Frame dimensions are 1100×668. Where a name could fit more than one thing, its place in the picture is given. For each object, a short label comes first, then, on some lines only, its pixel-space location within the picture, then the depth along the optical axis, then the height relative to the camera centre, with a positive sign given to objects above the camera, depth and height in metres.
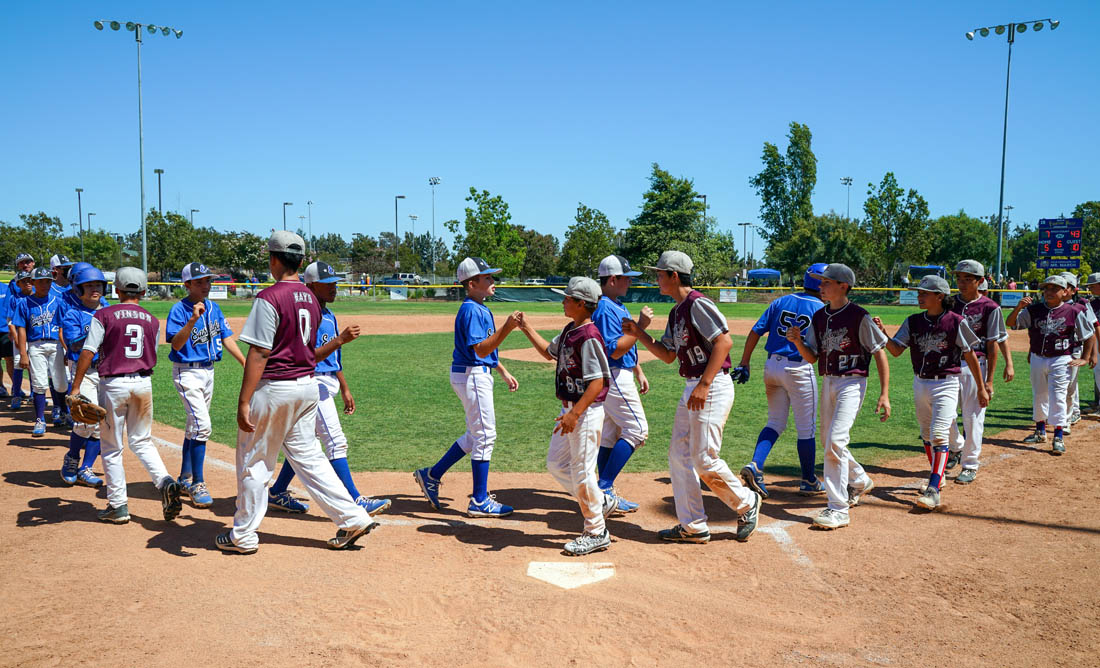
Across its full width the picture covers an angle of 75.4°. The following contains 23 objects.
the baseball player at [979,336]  7.02 -0.57
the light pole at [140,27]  29.64 +10.51
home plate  4.50 -1.89
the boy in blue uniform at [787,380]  6.38 -0.88
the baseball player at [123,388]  5.47 -0.84
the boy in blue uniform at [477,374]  5.63 -0.74
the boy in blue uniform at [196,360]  5.98 -0.69
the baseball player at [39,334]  8.93 -0.71
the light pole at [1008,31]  27.75 +10.10
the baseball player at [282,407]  4.59 -0.83
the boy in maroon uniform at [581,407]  4.75 -0.85
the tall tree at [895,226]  48.78 +4.04
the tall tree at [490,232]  56.19 +3.96
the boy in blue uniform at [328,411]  5.70 -1.05
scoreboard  30.62 +1.87
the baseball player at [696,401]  5.01 -0.84
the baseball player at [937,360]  6.28 -0.67
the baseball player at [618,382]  5.80 -0.81
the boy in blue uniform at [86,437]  6.60 -1.46
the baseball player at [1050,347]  8.62 -0.75
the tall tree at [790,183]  59.03 +8.59
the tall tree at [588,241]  62.47 +3.66
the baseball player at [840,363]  5.56 -0.62
